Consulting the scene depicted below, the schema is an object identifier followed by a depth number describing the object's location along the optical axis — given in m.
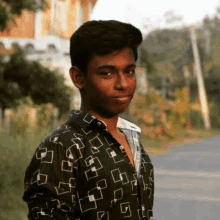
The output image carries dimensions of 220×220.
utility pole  51.54
